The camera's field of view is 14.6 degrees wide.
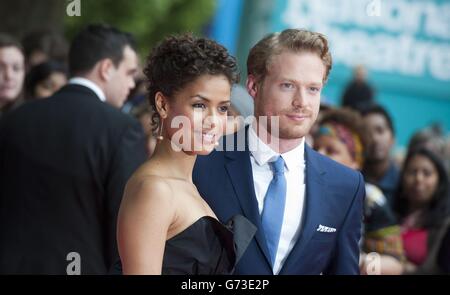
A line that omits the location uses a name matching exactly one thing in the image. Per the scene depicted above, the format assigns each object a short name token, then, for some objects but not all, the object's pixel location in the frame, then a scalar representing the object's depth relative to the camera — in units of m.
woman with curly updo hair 5.18
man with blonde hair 5.57
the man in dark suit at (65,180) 8.86
